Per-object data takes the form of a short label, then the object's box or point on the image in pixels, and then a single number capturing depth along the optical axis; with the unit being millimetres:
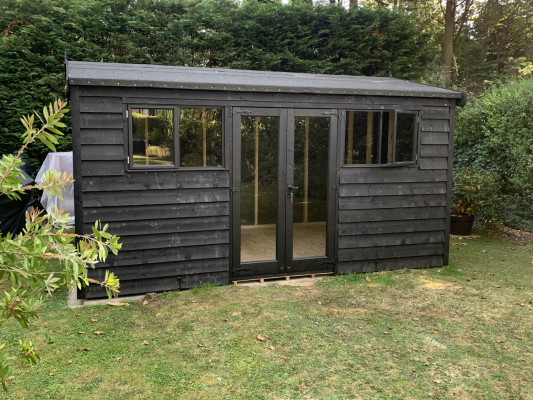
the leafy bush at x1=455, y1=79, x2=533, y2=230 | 8195
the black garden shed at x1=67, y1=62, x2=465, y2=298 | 4922
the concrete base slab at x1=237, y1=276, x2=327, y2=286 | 5582
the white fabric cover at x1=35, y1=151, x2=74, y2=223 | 7964
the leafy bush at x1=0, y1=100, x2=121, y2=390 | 1343
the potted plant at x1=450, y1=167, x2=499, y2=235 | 8156
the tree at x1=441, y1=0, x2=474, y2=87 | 13859
